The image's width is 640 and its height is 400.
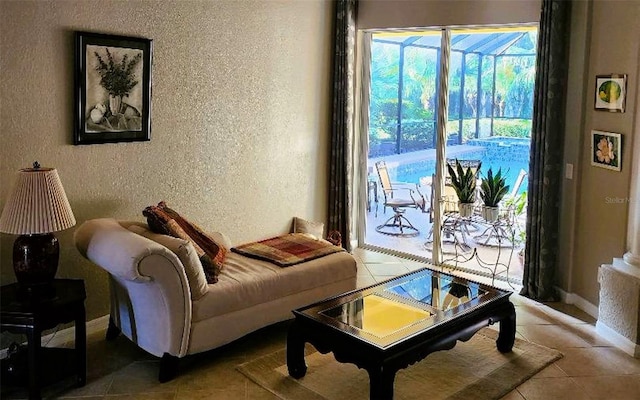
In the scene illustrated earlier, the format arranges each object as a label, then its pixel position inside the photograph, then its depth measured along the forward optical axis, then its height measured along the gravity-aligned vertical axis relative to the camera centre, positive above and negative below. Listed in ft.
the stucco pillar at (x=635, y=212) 14.28 -1.64
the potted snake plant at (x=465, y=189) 18.43 -1.55
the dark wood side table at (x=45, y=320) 10.85 -3.43
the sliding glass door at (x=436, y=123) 19.04 +0.40
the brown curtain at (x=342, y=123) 20.48 +0.31
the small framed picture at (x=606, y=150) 15.24 -0.24
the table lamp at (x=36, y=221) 11.31 -1.76
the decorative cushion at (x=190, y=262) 12.20 -2.58
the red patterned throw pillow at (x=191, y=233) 13.16 -2.33
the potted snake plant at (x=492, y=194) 17.81 -1.64
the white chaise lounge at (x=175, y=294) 11.66 -3.37
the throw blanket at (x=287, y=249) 14.89 -2.92
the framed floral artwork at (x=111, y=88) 13.46 +0.83
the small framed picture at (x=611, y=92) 15.05 +1.15
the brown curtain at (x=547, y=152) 16.60 -0.37
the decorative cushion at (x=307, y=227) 19.67 -2.98
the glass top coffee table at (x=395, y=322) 10.78 -3.52
